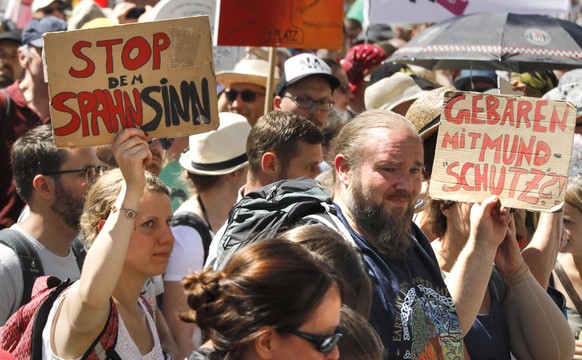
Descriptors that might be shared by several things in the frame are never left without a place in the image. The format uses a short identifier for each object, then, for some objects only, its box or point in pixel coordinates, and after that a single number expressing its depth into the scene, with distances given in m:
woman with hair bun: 2.47
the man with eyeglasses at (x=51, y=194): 4.43
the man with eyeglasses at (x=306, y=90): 6.57
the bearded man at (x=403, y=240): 3.51
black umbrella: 7.21
